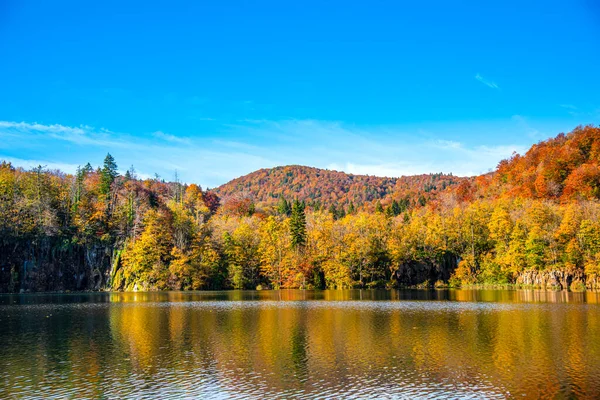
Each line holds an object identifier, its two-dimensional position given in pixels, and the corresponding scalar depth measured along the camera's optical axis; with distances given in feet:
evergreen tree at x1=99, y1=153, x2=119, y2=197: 399.85
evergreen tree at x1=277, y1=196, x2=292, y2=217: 499.02
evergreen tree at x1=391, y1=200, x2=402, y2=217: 549.01
